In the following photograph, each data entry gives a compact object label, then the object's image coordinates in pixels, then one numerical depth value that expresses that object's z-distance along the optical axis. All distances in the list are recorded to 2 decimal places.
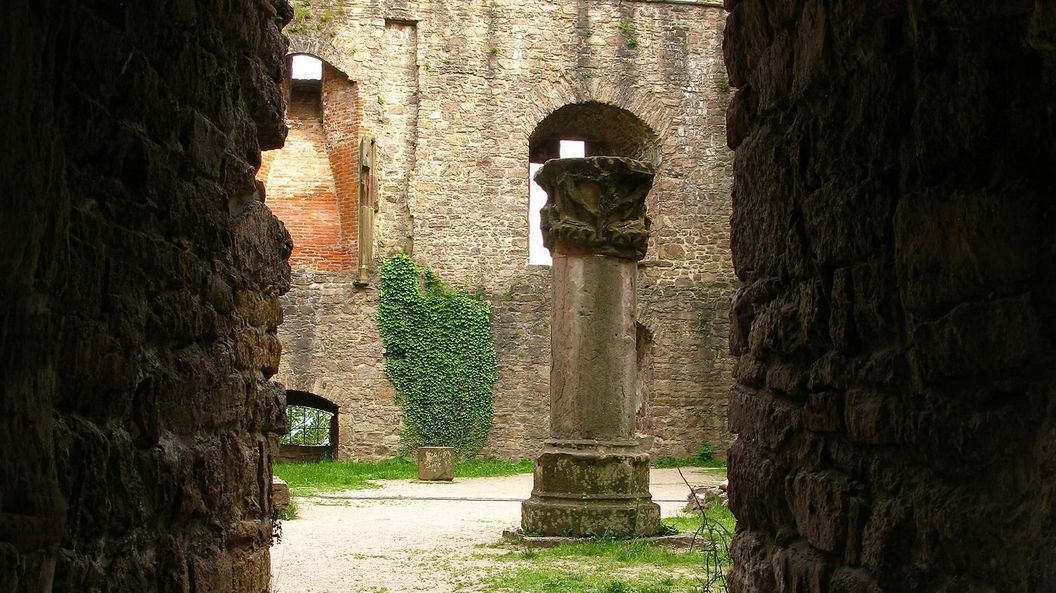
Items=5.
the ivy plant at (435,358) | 19.30
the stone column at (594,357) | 9.55
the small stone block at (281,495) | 11.23
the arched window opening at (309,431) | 20.00
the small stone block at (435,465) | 16.55
